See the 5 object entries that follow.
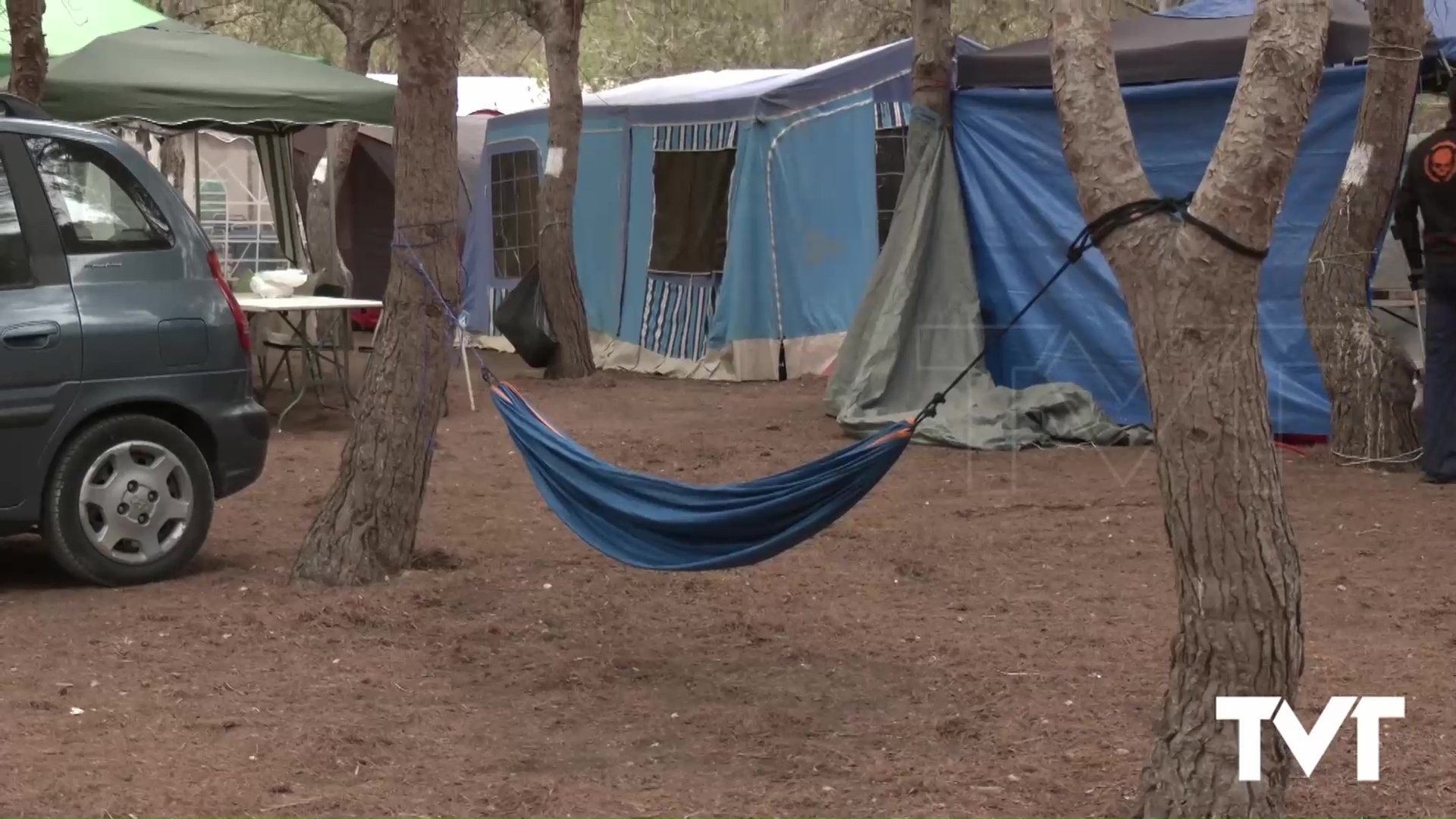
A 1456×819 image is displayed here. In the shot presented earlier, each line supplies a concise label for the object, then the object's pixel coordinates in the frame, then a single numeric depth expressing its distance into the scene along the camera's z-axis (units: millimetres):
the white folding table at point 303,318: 9805
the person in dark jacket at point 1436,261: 7484
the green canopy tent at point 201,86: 9977
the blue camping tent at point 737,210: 12273
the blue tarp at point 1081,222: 8836
